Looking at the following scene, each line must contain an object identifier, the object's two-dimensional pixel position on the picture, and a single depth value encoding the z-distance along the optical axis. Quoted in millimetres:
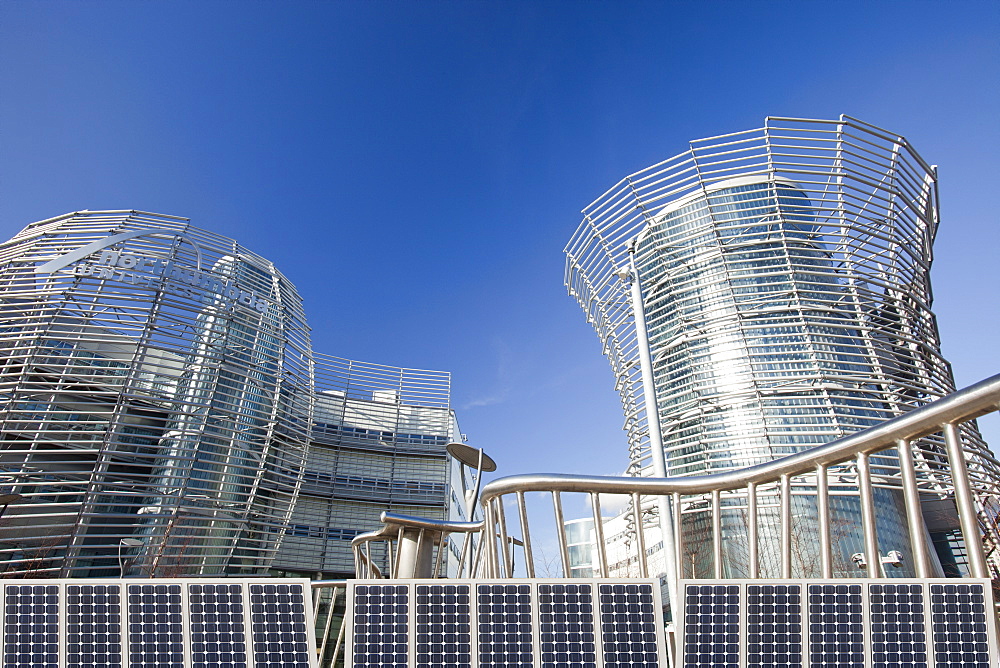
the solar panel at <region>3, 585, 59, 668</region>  4184
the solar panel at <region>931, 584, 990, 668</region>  3617
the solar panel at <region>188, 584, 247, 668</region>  4125
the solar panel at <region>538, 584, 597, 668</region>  3949
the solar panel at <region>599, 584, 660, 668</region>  3939
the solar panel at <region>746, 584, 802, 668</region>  3826
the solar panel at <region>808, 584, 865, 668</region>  3748
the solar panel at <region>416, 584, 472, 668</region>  3998
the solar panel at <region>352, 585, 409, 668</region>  3955
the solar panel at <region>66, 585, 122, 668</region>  4121
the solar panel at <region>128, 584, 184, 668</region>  4105
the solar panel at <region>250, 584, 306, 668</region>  4145
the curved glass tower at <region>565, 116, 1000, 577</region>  23328
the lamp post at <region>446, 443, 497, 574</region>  14723
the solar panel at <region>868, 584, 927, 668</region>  3684
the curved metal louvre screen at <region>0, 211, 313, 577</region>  19766
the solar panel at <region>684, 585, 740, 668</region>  3885
